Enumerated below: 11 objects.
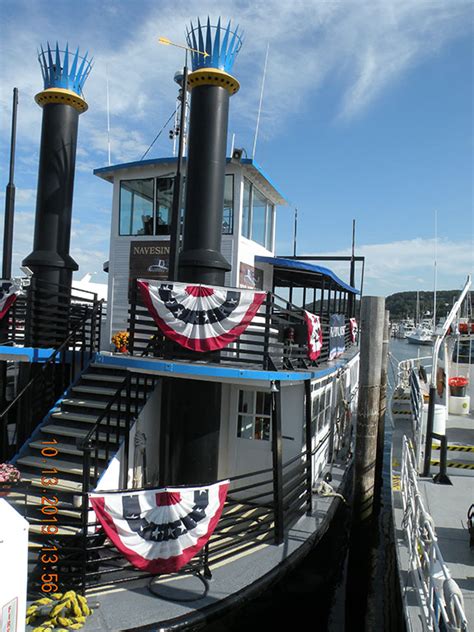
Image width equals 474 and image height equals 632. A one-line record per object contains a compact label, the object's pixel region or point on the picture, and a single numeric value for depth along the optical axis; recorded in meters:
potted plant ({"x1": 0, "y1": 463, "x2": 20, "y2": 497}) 7.25
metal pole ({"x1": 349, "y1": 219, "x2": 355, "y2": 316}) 22.67
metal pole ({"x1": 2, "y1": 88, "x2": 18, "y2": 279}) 11.57
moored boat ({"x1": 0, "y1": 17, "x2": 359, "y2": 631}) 6.25
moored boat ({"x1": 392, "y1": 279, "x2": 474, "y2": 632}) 5.89
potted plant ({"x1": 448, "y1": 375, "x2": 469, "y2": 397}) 15.16
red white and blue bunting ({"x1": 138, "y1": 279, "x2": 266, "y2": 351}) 7.68
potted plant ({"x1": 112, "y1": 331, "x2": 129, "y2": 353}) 10.07
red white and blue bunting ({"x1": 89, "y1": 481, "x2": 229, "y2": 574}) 6.02
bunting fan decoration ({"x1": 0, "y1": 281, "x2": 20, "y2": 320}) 10.10
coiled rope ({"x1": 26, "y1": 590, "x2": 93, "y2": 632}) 5.41
